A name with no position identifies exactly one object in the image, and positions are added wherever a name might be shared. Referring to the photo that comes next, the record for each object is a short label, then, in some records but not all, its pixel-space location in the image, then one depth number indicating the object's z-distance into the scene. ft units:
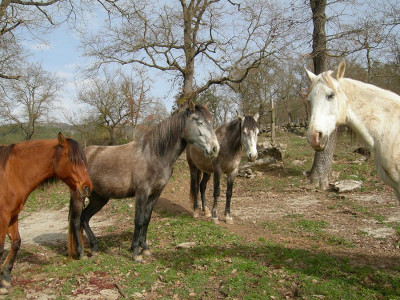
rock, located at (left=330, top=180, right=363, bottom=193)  29.12
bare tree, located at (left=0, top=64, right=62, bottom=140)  84.08
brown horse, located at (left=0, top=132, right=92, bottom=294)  12.35
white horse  9.25
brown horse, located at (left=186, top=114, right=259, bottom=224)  21.93
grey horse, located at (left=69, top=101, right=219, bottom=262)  15.75
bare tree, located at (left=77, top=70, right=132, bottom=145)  88.74
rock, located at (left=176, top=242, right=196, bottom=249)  16.89
